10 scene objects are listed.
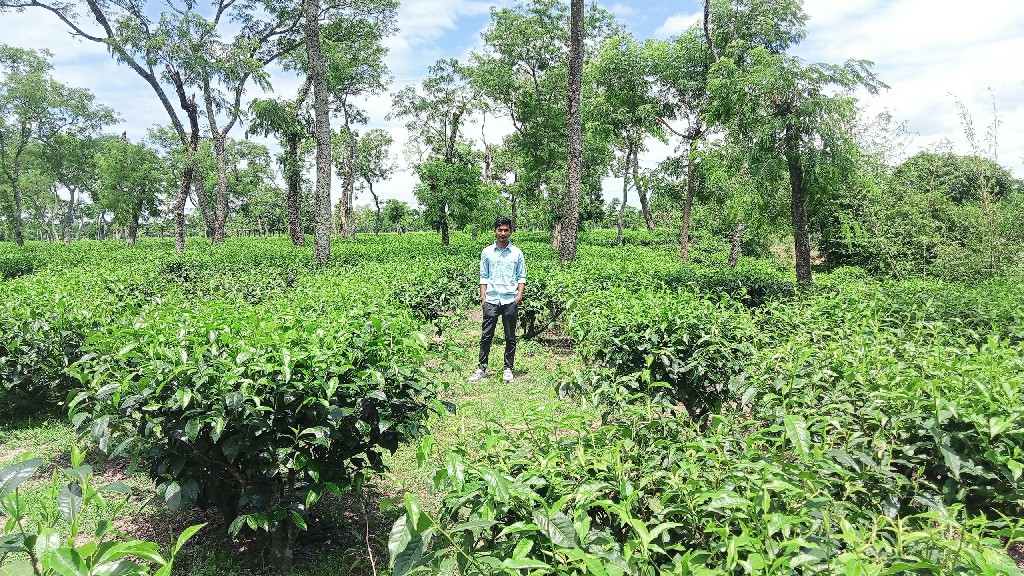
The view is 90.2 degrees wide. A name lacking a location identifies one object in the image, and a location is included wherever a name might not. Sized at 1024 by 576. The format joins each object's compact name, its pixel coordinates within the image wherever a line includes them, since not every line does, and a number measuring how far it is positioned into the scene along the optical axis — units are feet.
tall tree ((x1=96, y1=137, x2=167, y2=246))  94.38
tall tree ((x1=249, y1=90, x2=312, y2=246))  64.64
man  22.03
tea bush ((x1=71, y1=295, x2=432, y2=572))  8.23
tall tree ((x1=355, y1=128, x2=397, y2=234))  124.72
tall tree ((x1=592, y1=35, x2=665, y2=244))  53.93
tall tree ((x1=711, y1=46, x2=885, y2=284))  29.45
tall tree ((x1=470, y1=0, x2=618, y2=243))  72.79
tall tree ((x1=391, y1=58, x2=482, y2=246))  71.15
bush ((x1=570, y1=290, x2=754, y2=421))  12.78
